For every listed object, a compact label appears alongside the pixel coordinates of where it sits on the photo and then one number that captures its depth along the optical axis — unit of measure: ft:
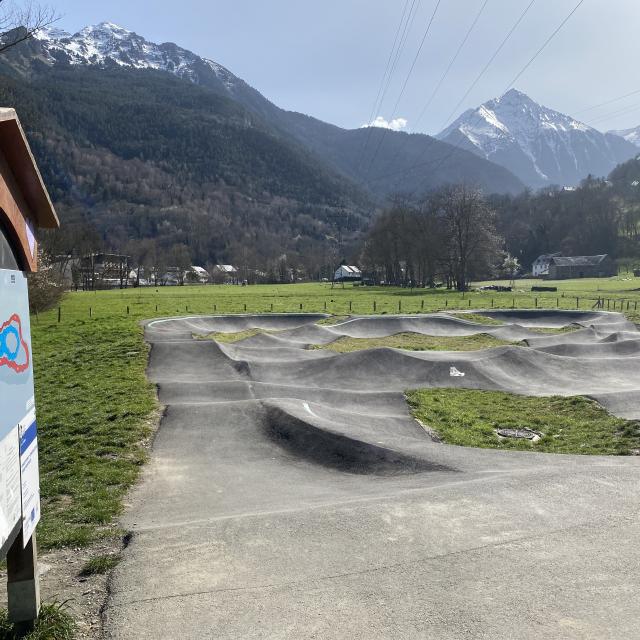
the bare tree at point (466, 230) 254.88
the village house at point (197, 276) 458.37
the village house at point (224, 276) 507.71
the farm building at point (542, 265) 484.95
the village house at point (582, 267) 449.89
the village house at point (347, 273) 489.83
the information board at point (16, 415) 13.61
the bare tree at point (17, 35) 43.38
